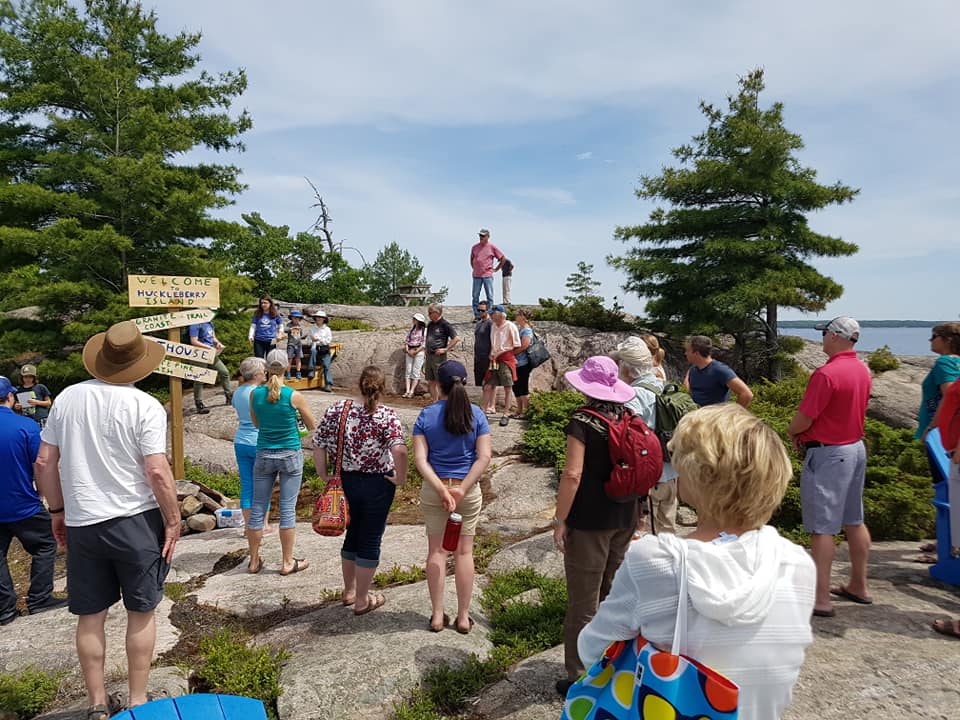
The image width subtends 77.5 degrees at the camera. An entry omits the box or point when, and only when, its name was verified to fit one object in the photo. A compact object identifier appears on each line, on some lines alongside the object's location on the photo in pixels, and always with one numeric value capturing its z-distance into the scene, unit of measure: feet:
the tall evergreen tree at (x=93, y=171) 42.55
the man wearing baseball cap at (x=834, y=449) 13.23
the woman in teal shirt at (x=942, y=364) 15.69
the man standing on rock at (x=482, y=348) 32.42
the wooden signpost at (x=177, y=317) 25.13
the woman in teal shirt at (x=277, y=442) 17.04
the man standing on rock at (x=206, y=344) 34.14
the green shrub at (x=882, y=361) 38.29
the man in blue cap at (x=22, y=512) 16.57
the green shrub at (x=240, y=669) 12.23
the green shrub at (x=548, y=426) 28.19
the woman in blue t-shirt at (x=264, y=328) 38.63
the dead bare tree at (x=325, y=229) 132.98
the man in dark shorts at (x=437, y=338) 33.17
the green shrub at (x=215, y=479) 30.32
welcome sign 26.13
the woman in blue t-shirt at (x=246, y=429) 17.78
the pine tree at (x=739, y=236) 44.32
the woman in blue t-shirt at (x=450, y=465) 13.16
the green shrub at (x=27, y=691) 12.23
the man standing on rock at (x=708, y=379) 17.49
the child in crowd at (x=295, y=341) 43.93
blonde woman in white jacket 5.14
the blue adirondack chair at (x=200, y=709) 7.00
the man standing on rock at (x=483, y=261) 42.73
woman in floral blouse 14.20
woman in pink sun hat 10.90
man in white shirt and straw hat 10.46
